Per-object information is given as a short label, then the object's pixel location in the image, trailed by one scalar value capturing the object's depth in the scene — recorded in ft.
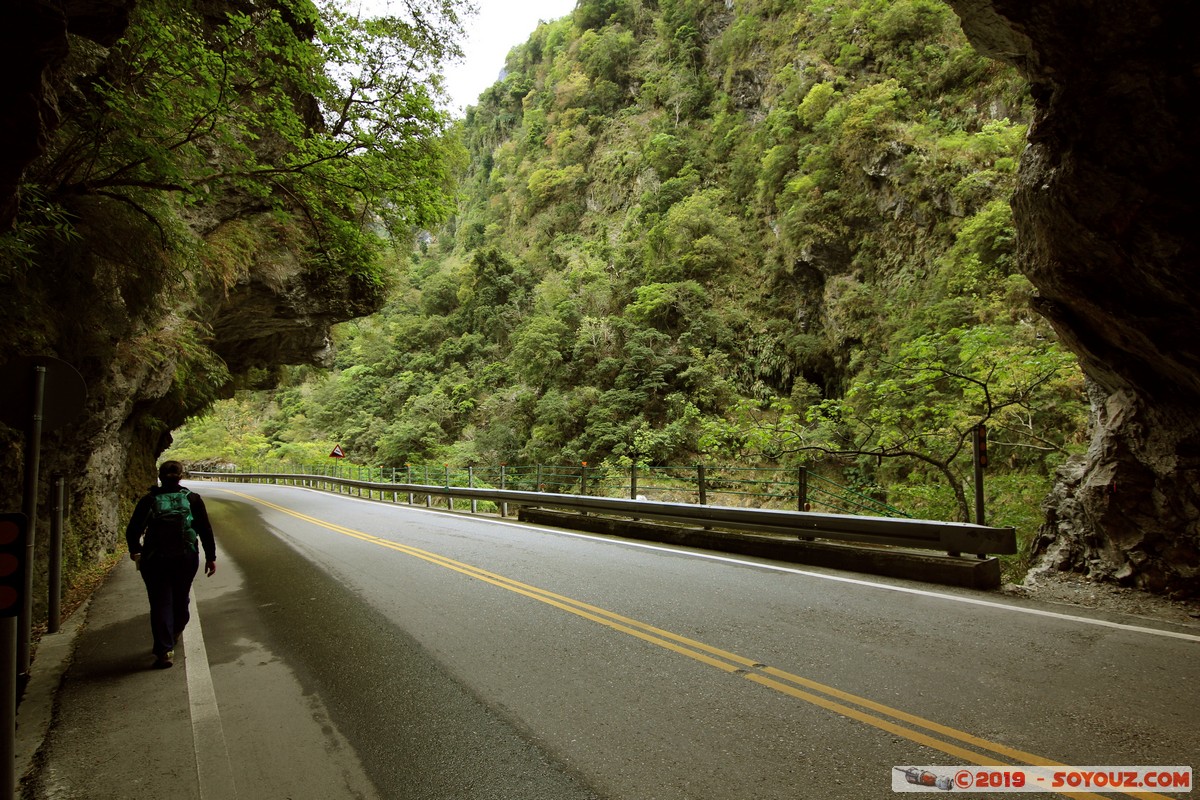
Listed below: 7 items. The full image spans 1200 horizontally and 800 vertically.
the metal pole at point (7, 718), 8.01
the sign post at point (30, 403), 13.88
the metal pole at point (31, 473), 13.80
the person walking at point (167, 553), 14.94
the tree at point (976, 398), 28.25
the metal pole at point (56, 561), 18.63
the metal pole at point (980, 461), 20.68
